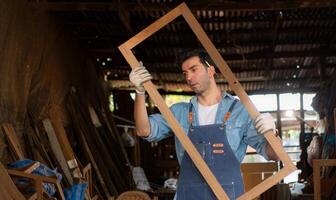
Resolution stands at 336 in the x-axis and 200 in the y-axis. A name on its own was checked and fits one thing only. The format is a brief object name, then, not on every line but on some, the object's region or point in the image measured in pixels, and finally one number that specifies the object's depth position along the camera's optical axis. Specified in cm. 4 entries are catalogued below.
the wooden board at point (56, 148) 591
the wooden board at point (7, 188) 354
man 243
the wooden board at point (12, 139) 478
